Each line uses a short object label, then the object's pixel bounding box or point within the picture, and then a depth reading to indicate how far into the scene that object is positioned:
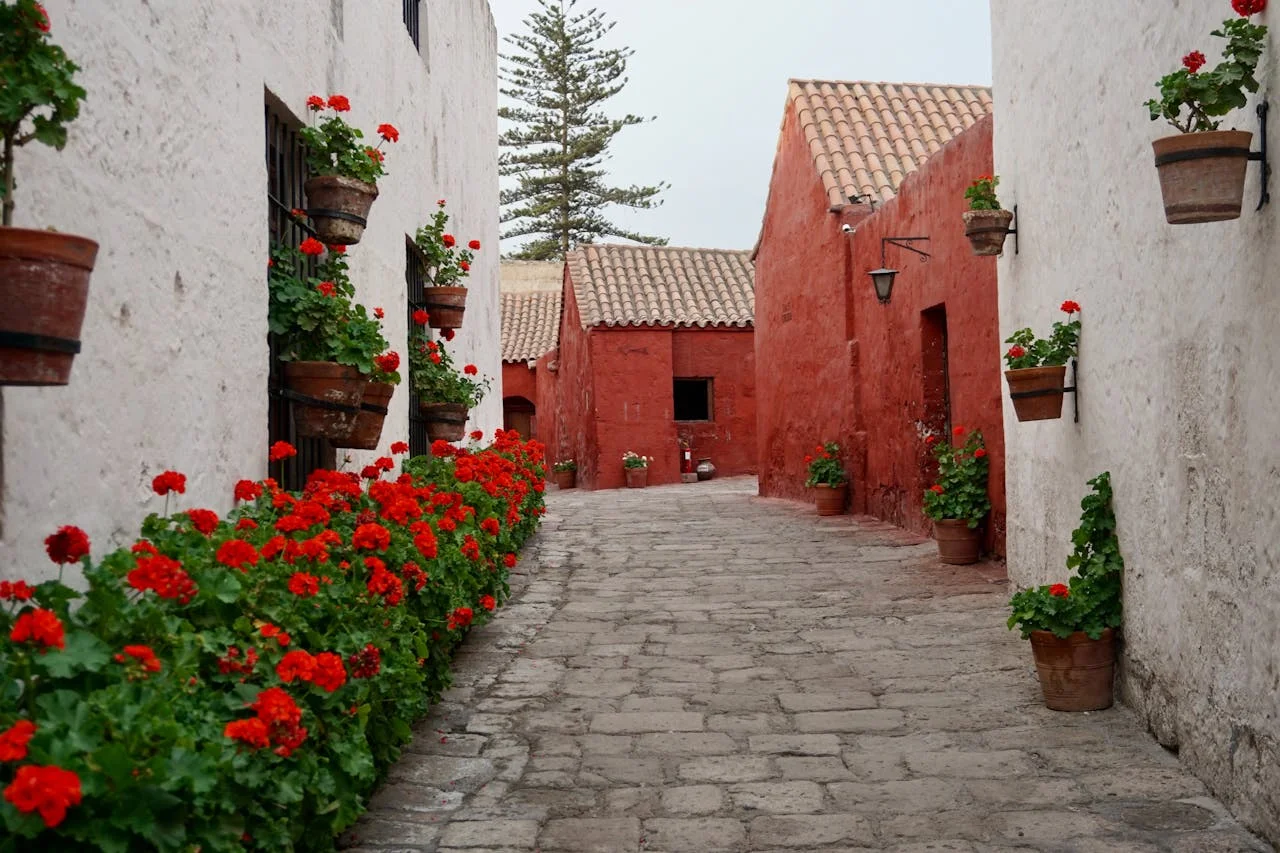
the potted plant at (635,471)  22.06
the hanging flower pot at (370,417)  5.80
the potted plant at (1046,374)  5.93
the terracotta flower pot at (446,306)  9.13
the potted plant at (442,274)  8.90
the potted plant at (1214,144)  3.68
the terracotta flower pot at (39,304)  2.47
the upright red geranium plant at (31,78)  2.52
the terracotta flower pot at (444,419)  8.91
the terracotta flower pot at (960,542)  9.42
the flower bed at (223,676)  2.14
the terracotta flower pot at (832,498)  14.17
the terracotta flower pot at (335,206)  5.78
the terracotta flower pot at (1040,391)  5.93
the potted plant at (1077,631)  5.23
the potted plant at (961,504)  9.43
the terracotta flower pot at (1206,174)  3.68
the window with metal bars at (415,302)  8.88
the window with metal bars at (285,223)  5.61
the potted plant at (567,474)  24.80
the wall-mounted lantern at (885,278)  11.79
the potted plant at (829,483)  14.20
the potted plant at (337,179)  5.78
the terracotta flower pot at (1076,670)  5.23
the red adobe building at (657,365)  22.38
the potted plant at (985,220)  7.28
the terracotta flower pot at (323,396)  5.42
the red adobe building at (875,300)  10.22
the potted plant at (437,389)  8.75
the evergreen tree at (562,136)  36.72
